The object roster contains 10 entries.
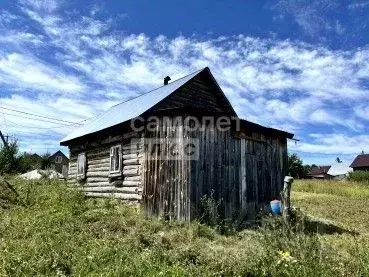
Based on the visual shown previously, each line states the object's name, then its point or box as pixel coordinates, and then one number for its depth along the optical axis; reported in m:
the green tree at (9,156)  39.06
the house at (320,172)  88.56
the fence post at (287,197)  12.55
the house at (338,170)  85.19
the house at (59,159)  77.87
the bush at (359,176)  50.81
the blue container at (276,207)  14.03
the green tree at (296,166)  57.66
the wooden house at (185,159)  12.96
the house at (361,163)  78.31
